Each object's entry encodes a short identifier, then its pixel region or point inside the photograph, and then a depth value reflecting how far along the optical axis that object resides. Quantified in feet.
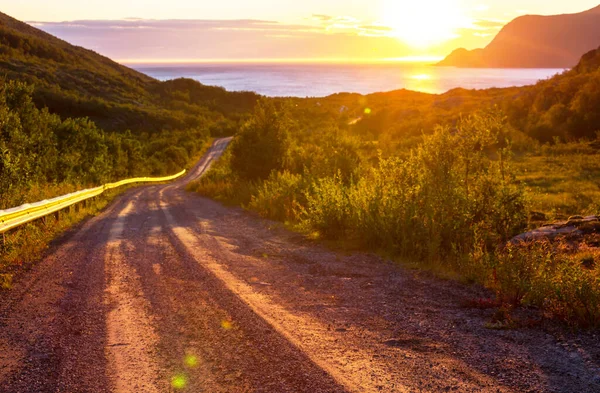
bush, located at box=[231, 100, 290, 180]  82.43
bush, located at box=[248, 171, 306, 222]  50.26
